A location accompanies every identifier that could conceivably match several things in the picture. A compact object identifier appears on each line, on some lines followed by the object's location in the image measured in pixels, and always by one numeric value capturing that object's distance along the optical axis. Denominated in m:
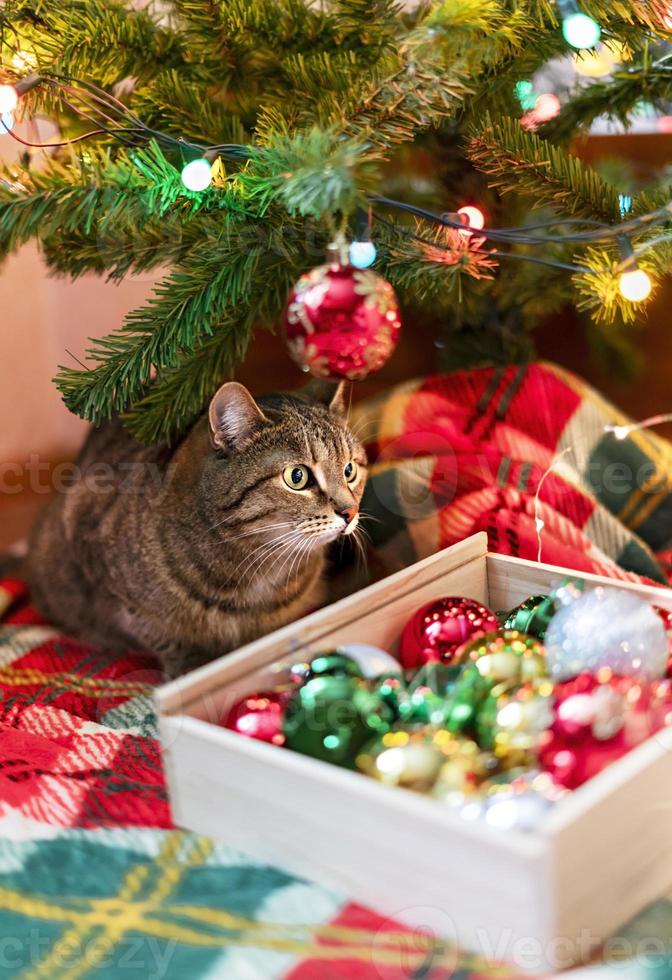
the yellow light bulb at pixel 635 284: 0.87
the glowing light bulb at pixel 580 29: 0.86
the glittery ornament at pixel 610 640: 0.77
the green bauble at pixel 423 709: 0.76
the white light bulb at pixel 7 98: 0.85
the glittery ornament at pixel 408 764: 0.69
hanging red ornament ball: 0.75
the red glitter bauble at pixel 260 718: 0.75
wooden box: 0.59
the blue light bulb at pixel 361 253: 0.79
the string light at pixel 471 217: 0.97
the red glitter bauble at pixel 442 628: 0.88
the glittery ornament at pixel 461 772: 0.67
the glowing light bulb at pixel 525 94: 1.09
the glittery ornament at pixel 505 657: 0.78
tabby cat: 1.07
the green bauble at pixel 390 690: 0.78
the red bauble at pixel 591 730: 0.69
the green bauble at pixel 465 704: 0.74
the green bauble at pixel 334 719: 0.73
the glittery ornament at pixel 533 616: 0.88
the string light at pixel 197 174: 0.82
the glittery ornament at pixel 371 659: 0.81
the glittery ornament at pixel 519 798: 0.63
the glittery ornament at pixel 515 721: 0.71
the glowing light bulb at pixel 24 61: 0.92
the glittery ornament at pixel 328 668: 0.78
